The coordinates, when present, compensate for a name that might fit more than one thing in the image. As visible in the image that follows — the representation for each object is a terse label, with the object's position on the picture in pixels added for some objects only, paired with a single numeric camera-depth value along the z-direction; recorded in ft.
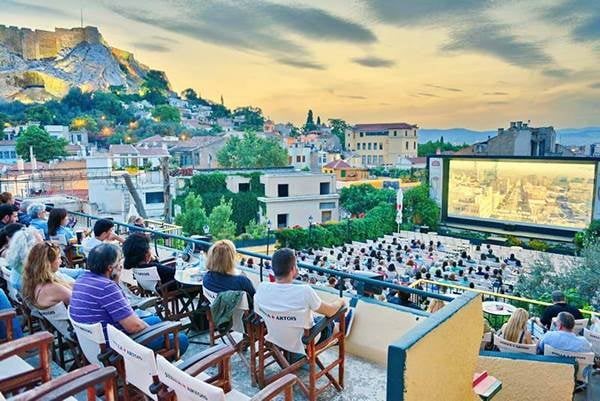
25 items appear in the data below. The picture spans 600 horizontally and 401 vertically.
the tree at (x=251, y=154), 141.38
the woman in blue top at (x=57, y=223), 16.63
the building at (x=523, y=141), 120.57
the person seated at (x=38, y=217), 17.72
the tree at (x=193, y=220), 87.20
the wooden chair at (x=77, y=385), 5.17
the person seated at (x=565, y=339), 13.66
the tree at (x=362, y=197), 114.11
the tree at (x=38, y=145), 136.05
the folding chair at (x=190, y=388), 5.03
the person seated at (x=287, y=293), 8.52
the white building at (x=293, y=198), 101.78
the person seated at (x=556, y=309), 17.93
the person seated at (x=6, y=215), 16.16
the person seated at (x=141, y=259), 12.57
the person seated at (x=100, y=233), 14.82
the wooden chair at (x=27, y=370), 6.72
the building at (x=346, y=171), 159.84
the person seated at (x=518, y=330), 14.06
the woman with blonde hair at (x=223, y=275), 10.20
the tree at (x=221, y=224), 87.20
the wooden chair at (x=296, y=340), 8.60
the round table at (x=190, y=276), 12.20
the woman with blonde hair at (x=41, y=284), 8.89
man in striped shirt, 7.80
